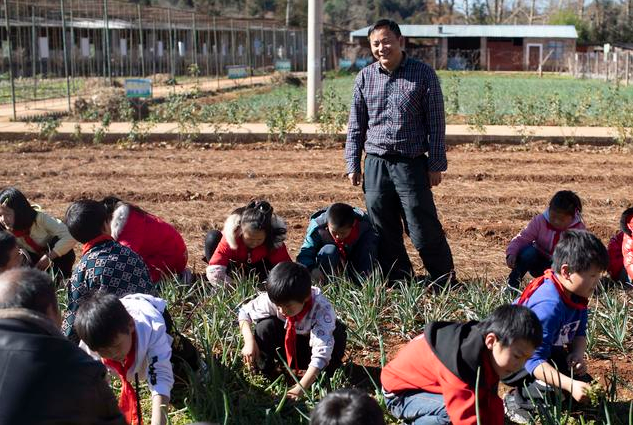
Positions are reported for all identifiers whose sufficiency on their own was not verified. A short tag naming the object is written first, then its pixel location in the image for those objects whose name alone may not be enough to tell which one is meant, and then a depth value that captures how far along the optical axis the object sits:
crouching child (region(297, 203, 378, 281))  5.20
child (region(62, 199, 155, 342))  4.03
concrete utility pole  14.34
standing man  5.25
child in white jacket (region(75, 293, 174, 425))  3.11
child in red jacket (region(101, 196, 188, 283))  5.00
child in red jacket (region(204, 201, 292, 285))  4.90
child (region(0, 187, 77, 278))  5.20
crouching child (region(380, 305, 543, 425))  3.03
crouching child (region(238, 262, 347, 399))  3.63
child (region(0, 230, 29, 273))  4.29
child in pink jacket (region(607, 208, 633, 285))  5.11
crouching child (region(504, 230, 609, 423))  3.48
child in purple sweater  5.15
